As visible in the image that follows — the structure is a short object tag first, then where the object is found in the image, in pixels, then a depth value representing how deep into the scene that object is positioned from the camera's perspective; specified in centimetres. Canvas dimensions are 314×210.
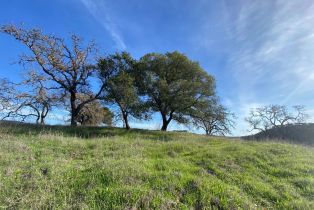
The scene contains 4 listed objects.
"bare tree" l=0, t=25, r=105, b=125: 1244
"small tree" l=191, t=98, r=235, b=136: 1537
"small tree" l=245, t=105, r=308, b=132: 2771
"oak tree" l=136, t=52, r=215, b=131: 1411
